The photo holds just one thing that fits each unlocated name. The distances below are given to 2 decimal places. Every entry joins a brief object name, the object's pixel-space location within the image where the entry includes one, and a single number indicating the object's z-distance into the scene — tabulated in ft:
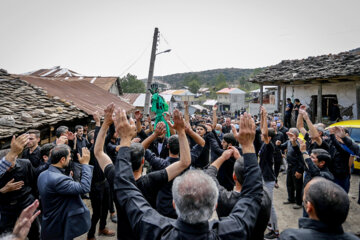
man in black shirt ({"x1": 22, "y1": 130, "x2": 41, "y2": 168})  12.84
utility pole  35.94
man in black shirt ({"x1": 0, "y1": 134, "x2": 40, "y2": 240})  9.71
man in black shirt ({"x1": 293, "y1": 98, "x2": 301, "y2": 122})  34.87
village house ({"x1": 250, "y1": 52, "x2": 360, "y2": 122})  32.26
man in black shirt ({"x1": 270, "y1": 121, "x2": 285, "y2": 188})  19.71
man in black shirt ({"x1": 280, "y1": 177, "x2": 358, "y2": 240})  4.80
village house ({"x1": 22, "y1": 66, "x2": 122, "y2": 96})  66.91
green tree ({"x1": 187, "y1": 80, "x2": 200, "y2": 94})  265.54
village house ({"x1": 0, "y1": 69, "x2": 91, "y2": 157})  16.22
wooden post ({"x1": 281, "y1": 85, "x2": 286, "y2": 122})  41.15
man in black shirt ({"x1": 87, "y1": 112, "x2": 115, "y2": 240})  13.09
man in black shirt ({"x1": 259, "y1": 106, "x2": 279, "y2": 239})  13.38
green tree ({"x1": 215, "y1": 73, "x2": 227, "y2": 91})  267.35
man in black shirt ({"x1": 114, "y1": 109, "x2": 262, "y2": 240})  4.32
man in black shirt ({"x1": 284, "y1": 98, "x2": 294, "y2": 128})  37.04
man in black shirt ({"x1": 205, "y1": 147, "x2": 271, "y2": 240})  6.80
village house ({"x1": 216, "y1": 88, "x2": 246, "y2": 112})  179.11
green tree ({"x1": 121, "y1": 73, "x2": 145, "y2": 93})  167.66
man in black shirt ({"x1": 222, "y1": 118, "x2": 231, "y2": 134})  32.71
